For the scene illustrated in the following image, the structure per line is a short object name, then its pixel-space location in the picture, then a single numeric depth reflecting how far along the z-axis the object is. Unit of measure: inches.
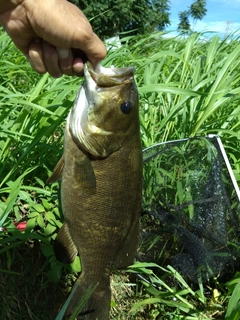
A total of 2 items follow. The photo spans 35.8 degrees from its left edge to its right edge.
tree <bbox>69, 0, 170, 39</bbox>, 936.5
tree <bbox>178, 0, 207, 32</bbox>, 2103.9
